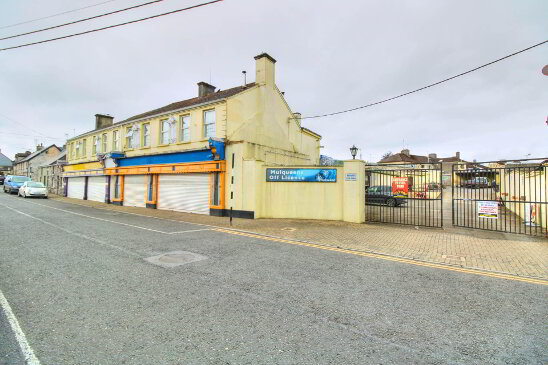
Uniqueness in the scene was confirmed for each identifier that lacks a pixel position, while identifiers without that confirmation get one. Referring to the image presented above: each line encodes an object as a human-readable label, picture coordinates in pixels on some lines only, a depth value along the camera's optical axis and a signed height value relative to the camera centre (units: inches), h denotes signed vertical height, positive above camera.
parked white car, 1005.2 -17.8
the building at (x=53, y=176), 1362.0 +52.7
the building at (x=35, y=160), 2124.3 +212.9
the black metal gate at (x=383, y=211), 500.8 -55.7
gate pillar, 490.6 -3.1
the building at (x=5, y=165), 3110.2 +241.2
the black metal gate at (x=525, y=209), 392.1 -27.8
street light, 540.2 +79.7
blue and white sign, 521.7 +28.7
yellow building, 606.1 +105.2
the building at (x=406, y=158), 2449.7 +321.3
